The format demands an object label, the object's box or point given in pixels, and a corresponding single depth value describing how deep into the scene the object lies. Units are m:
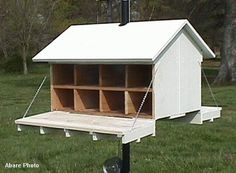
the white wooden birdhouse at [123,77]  4.06
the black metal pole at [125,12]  4.35
